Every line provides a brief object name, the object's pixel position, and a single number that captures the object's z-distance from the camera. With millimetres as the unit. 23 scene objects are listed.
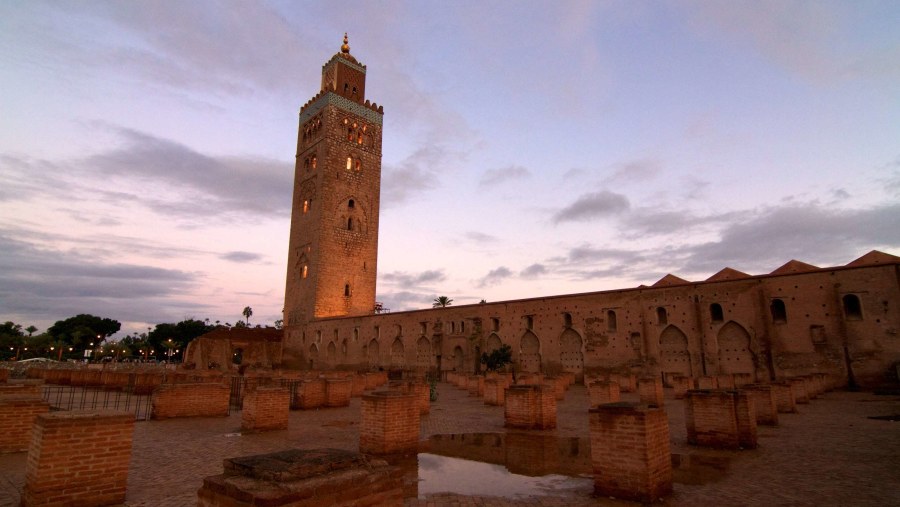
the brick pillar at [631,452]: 4918
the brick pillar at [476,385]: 18095
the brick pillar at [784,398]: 12070
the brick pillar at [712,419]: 7395
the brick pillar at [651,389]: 13797
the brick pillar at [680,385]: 16886
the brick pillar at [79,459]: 4316
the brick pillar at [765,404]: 9781
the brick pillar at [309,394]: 13148
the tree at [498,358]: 28288
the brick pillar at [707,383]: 16672
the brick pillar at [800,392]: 14328
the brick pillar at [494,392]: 14609
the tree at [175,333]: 78375
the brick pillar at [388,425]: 7191
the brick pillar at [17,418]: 6695
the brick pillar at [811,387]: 15834
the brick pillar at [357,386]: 18188
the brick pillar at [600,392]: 13227
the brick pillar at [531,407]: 9508
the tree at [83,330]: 73525
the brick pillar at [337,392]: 13766
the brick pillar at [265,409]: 9094
